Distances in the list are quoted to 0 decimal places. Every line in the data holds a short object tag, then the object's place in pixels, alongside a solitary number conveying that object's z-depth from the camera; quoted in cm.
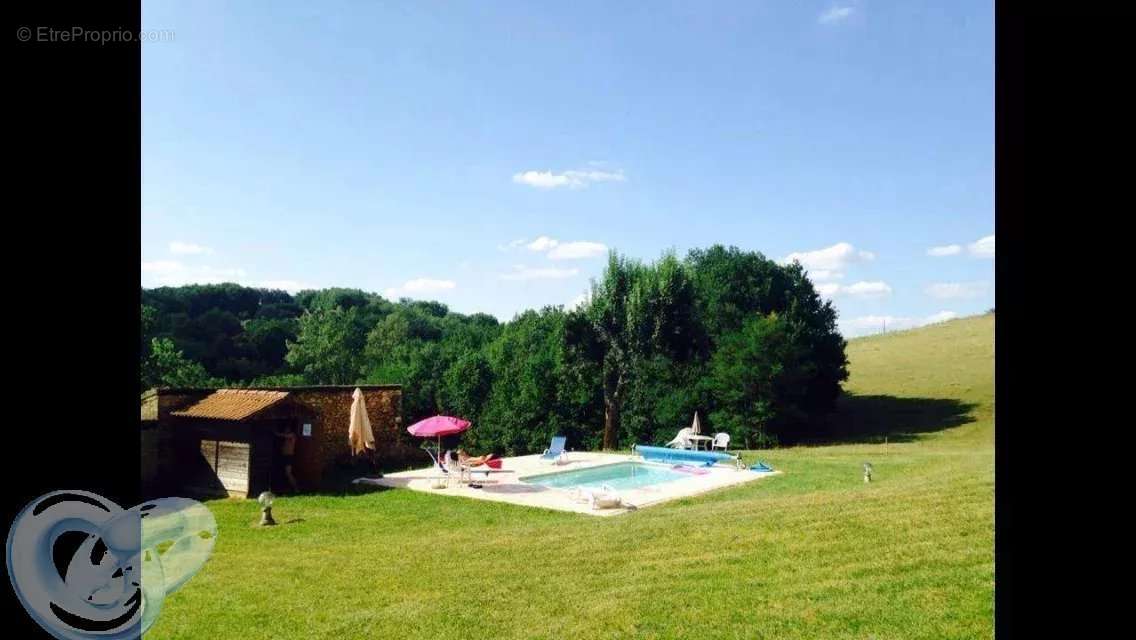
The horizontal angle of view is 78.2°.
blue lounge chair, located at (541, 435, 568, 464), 1837
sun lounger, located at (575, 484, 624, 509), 1171
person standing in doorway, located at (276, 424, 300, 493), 1359
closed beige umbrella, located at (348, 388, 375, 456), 1521
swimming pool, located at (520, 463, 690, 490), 1559
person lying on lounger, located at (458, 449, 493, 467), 1463
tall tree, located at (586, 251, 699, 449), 2598
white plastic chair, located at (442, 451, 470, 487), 1440
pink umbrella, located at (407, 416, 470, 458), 1450
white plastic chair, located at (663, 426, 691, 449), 2056
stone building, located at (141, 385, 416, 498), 1309
